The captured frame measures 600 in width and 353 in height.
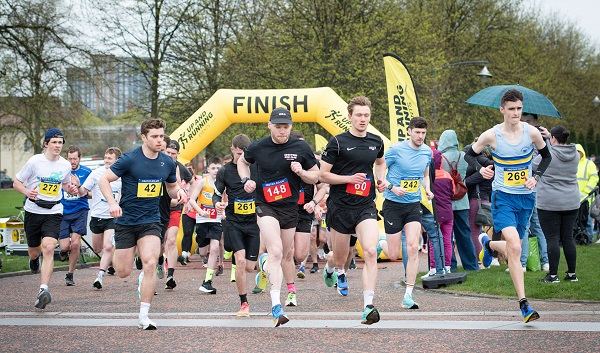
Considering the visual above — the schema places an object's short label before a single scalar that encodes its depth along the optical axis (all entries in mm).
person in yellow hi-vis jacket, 17375
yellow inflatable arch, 19266
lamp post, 30734
